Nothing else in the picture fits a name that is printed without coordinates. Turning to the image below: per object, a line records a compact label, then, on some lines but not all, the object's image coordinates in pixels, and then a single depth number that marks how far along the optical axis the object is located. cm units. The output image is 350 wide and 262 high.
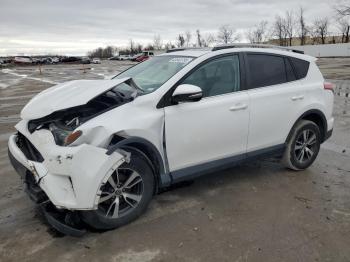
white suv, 331
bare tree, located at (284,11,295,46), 8500
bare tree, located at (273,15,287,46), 8600
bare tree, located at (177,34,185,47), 10279
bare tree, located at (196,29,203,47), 10141
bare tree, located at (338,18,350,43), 7394
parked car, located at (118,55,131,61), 8169
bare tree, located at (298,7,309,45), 8269
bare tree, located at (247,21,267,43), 9112
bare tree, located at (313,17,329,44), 8238
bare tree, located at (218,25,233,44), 8952
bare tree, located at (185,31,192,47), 10444
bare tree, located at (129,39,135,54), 11955
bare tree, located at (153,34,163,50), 11861
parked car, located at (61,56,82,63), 7689
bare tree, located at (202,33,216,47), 9819
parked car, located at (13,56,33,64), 7081
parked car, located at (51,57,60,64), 7506
